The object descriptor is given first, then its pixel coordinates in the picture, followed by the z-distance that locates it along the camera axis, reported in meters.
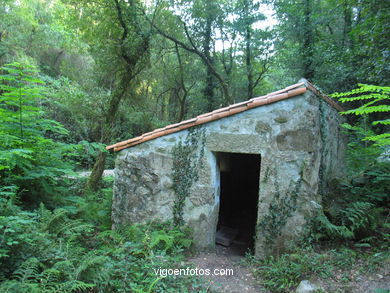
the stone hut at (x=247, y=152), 3.82
